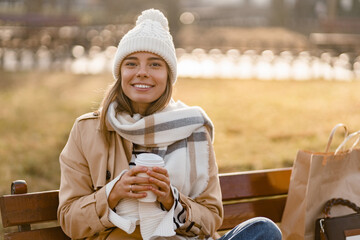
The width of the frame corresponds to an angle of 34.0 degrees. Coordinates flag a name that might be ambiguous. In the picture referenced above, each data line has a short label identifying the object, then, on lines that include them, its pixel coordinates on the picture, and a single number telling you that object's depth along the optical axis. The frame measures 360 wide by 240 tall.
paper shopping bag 3.06
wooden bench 2.74
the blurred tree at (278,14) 30.58
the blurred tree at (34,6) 24.89
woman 2.57
